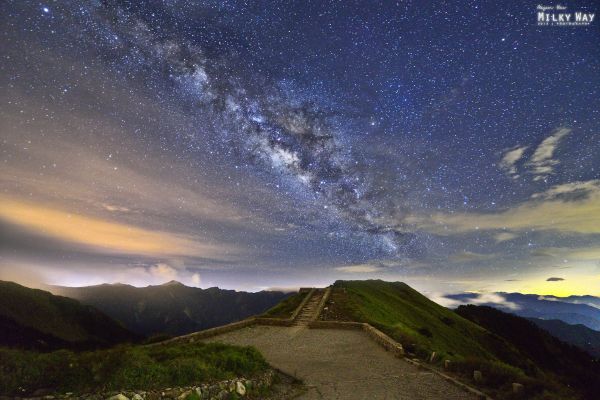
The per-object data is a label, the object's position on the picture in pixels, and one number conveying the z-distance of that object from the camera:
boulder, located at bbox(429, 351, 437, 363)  15.45
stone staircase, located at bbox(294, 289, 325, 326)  28.83
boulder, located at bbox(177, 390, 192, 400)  8.15
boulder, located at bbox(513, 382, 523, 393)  10.36
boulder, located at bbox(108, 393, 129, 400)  7.09
